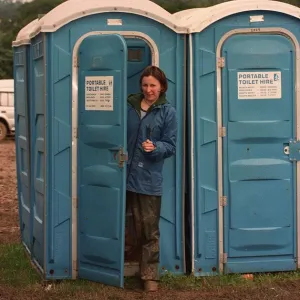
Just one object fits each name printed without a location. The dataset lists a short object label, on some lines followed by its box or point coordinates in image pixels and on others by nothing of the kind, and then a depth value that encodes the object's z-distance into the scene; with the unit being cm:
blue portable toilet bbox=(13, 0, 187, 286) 627
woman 628
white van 2372
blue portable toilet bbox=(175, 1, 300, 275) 661
